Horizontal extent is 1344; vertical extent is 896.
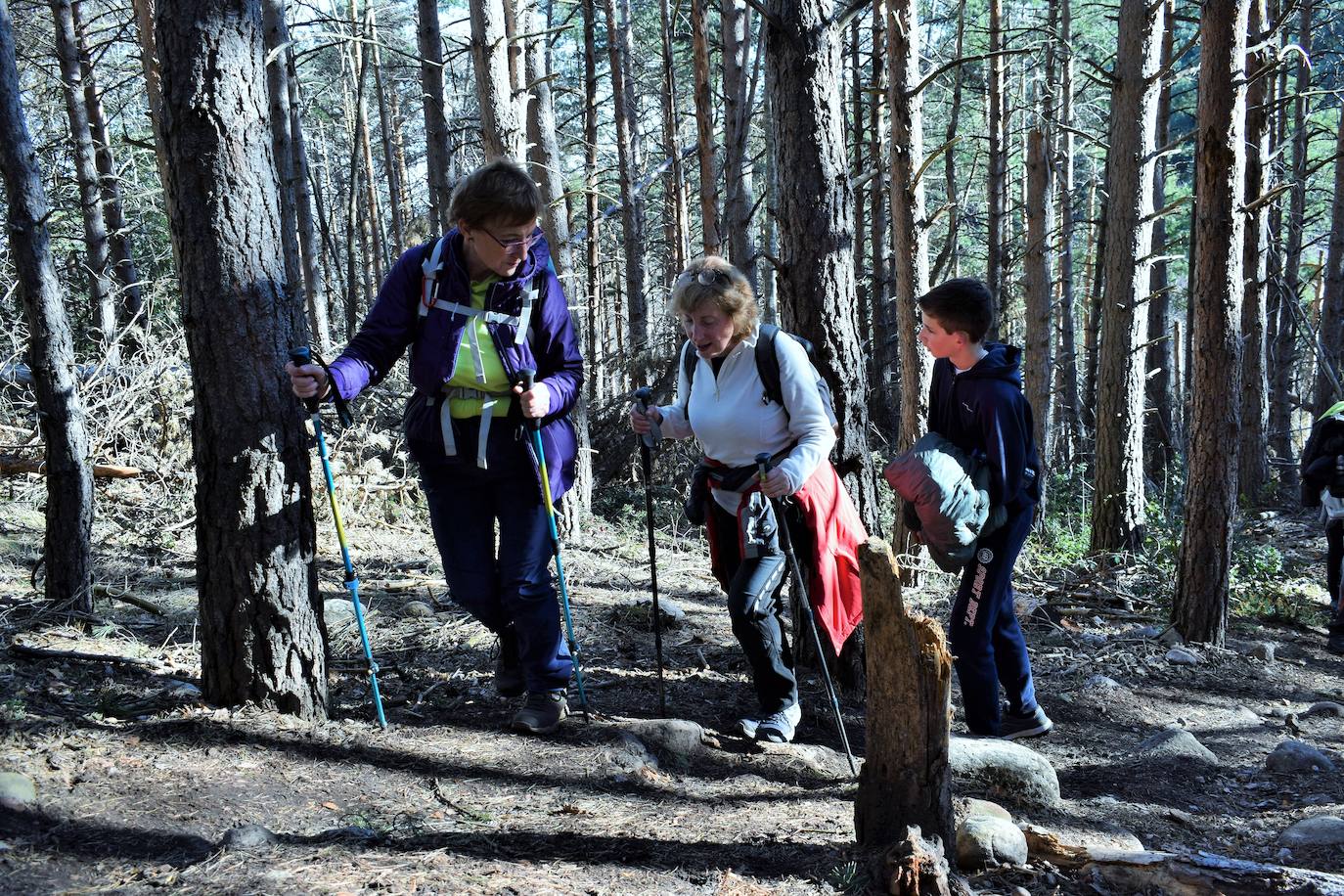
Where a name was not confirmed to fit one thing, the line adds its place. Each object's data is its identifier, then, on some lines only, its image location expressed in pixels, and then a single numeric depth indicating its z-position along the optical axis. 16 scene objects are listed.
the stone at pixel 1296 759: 4.90
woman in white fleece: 4.20
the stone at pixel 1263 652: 6.97
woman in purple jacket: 3.89
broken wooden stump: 3.13
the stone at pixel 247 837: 2.98
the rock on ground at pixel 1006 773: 4.10
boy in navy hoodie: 4.29
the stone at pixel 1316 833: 3.80
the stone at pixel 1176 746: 4.97
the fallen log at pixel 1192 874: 3.04
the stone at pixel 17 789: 3.05
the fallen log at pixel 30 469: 8.08
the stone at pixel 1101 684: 6.04
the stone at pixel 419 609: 6.40
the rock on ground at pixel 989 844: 3.29
